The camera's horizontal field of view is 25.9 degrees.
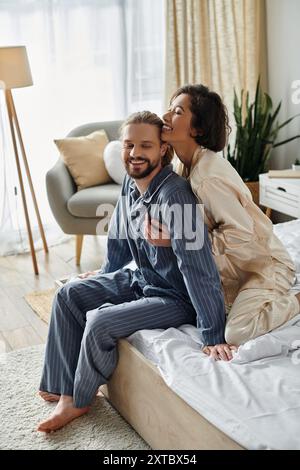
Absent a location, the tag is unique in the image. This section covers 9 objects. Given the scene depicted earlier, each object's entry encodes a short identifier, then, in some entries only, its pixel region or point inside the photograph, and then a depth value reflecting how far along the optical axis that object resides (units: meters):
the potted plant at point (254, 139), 4.27
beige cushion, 4.00
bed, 1.66
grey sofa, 3.80
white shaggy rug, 2.18
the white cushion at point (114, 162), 3.98
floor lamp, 3.68
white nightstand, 3.76
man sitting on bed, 2.12
